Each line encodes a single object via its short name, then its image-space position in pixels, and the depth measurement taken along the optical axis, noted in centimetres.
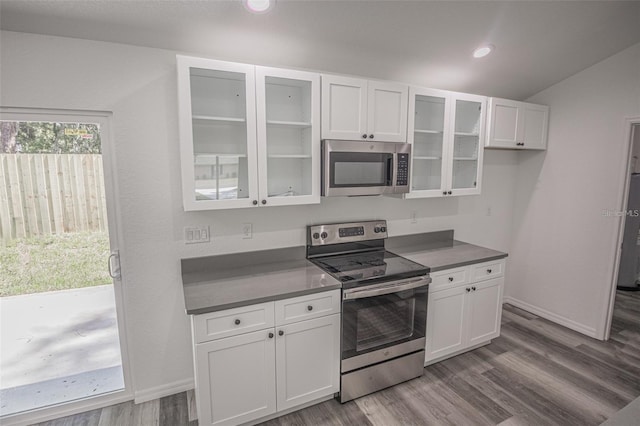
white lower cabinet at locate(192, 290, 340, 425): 184
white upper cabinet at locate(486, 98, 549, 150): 294
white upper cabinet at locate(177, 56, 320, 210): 194
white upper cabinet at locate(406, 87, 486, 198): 264
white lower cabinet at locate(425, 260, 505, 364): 256
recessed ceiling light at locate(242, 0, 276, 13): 175
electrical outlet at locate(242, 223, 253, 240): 241
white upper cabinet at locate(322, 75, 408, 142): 222
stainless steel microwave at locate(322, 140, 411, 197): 223
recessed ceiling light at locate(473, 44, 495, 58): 243
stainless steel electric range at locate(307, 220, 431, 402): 217
